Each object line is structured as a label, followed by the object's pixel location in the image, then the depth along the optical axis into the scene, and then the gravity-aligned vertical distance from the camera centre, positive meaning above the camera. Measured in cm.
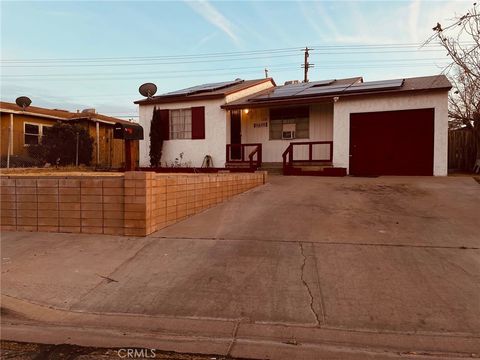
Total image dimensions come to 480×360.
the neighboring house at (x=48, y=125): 2136 +197
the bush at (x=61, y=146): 2002 +77
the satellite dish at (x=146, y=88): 1352 +258
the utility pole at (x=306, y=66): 3931 +968
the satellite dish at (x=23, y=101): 1756 +270
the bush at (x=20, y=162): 1870 -5
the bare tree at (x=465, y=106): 932 +250
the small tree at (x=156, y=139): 1712 +99
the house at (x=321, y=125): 1324 +143
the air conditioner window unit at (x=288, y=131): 1614 +129
